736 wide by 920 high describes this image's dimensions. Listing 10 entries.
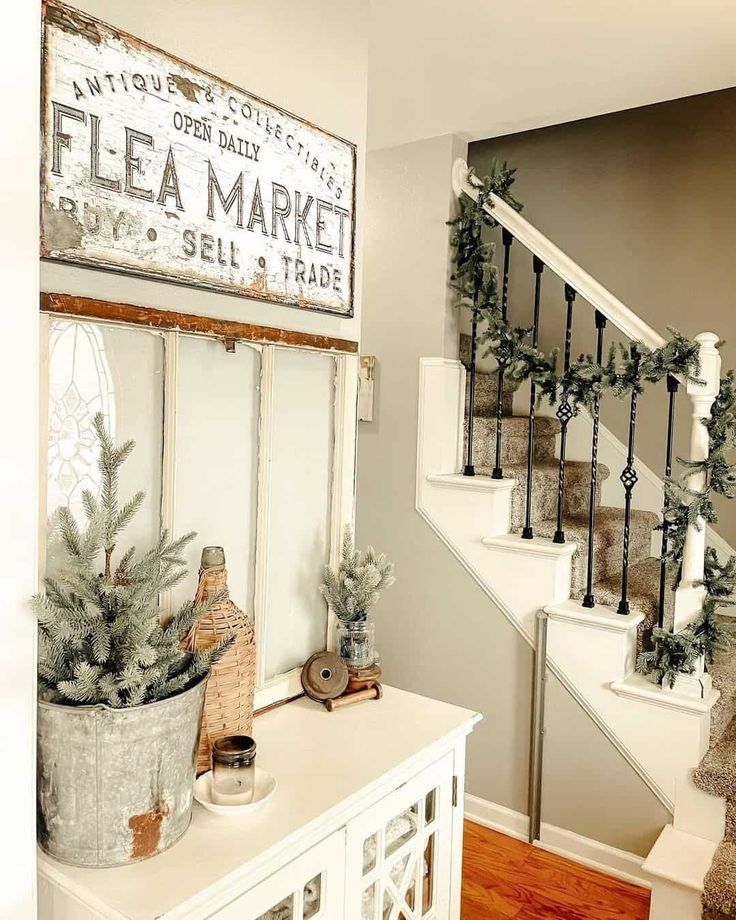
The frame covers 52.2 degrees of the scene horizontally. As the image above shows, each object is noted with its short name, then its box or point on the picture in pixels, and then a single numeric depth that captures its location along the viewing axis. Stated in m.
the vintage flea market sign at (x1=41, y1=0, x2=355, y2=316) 1.20
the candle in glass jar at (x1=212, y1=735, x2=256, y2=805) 1.24
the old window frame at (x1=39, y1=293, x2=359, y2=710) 1.23
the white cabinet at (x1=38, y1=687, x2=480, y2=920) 1.05
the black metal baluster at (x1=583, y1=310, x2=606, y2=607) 2.57
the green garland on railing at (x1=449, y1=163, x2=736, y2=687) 2.32
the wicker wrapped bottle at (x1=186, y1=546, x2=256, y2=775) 1.37
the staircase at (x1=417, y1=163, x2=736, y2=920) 2.21
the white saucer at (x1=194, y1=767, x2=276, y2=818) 1.22
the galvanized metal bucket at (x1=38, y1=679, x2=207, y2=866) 1.05
